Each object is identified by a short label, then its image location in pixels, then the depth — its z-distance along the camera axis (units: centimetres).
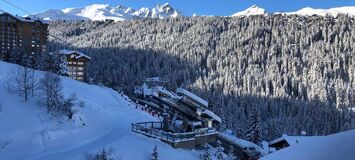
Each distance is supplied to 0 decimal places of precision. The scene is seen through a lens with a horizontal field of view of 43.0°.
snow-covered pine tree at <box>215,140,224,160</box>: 3409
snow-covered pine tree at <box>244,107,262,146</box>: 6313
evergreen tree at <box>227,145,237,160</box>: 3764
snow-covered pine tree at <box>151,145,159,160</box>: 2980
